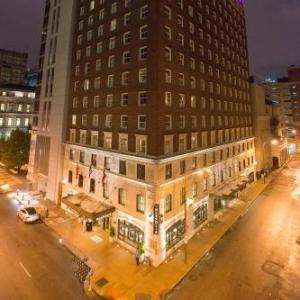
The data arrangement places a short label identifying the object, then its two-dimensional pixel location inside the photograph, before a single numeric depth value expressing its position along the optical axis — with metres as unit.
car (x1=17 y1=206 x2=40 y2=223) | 29.68
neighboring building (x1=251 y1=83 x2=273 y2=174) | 54.03
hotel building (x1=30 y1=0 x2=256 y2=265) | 23.66
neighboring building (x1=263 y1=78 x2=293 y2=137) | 101.00
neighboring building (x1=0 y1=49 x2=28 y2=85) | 135.12
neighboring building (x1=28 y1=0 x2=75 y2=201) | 36.84
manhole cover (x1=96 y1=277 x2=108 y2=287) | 18.33
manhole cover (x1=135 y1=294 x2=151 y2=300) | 16.88
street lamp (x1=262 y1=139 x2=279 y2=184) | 57.25
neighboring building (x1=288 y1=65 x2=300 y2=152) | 98.06
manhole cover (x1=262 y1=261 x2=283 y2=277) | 19.92
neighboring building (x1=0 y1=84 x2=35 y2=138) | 68.31
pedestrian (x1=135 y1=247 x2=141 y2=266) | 21.34
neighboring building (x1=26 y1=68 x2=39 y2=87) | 131.45
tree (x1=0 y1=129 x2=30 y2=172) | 50.38
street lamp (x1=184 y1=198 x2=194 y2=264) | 25.98
